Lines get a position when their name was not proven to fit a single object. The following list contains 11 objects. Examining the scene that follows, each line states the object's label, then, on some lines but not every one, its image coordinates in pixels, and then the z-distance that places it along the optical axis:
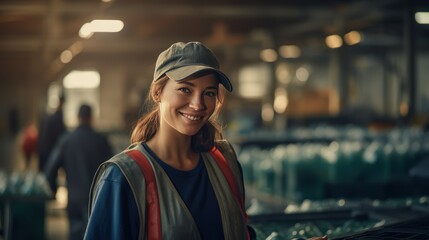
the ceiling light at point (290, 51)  23.30
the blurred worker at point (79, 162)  6.33
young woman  1.75
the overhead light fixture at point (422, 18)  13.86
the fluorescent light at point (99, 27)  9.97
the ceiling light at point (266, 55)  18.35
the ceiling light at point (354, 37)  15.64
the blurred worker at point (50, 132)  8.52
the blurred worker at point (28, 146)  14.32
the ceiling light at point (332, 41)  15.97
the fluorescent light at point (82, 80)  29.55
